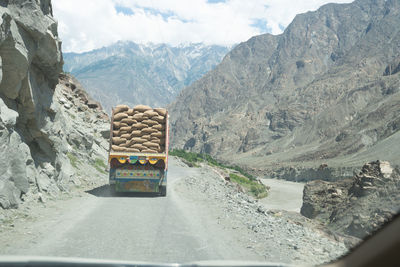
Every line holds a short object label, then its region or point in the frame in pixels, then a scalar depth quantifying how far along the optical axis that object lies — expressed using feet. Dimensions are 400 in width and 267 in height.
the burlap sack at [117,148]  48.77
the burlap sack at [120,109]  50.59
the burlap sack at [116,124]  49.90
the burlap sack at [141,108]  50.64
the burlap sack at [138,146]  48.80
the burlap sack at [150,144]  49.19
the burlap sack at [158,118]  50.52
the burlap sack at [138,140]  49.14
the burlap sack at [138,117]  50.08
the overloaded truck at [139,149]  47.24
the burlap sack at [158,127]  50.26
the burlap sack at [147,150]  49.08
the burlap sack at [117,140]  49.16
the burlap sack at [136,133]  49.29
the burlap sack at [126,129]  49.52
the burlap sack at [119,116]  50.06
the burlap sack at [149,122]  50.19
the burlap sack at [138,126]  49.70
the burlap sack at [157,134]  49.86
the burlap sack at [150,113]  50.49
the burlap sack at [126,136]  49.30
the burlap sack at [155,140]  49.79
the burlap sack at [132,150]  48.60
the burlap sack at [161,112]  50.83
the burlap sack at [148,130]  49.63
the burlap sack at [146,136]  49.57
